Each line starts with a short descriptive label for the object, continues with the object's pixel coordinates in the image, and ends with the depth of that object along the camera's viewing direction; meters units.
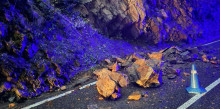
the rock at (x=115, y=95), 4.54
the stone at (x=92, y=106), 4.14
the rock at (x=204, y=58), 8.43
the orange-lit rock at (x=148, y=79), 5.24
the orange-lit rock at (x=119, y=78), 5.32
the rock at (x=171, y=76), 6.13
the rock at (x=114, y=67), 6.59
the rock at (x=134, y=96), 4.57
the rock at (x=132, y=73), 5.60
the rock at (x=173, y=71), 6.51
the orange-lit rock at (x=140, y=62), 6.00
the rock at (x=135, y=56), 7.84
